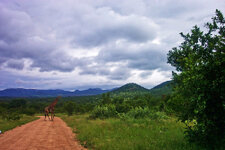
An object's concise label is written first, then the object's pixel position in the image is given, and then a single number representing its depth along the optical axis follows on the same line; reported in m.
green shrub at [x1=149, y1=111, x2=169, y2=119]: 20.05
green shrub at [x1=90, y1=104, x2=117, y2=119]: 27.80
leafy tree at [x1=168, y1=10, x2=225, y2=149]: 6.16
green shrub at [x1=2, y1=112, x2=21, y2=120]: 25.84
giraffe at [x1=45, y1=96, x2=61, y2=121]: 22.92
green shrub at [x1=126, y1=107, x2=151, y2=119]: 22.59
